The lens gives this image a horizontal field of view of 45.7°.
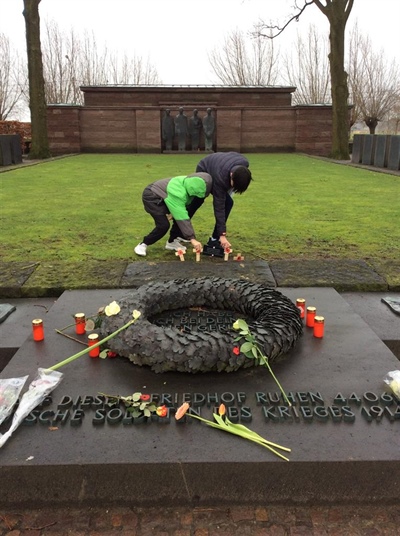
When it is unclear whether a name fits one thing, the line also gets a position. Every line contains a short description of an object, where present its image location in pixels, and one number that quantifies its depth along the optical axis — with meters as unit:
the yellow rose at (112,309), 2.50
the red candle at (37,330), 2.74
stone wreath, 2.31
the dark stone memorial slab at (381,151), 14.35
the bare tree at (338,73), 18.02
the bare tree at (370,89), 35.66
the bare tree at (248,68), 37.94
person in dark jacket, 4.04
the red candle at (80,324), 2.84
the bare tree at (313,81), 37.12
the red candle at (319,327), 2.78
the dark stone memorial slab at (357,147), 16.17
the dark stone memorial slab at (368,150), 15.38
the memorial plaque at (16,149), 15.68
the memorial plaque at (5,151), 14.95
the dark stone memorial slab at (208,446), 1.79
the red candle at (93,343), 2.56
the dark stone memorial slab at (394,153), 13.63
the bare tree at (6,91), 36.22
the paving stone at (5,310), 3.30
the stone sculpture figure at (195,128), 21.84
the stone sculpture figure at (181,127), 21.66
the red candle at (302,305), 3.03
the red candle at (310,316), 2.88
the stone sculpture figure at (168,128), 21.85
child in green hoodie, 4.12
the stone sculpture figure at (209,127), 21.55
